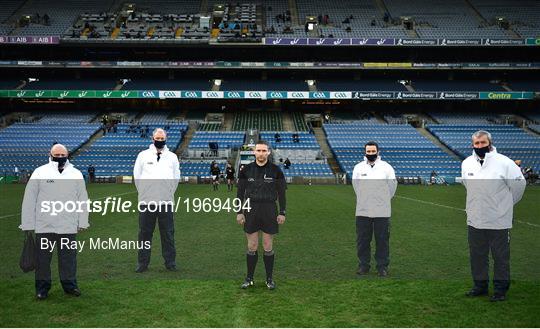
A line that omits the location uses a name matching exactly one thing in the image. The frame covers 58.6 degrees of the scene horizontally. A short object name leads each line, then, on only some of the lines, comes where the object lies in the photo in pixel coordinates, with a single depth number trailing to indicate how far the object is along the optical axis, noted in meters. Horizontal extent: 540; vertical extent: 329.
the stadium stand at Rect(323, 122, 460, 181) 35.38
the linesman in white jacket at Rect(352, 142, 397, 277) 8.23
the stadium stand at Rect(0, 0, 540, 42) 49.47
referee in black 7.13
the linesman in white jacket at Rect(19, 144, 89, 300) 6.61
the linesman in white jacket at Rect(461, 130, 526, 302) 6.68
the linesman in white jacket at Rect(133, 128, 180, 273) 8.34
